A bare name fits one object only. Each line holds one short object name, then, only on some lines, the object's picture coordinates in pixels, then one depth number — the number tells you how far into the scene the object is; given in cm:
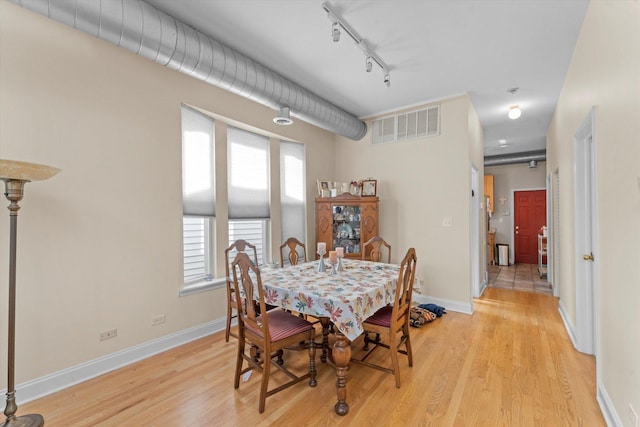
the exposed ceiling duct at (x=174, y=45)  186
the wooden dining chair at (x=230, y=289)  302
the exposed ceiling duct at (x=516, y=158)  677
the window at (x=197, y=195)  322
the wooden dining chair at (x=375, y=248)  365
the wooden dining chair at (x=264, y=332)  202
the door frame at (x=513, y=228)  801
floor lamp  176
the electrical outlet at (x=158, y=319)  286
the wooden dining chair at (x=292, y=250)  370
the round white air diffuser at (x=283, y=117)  320
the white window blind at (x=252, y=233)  383
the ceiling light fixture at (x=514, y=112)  431
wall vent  428
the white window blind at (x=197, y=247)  333
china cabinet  453
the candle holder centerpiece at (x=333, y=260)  283
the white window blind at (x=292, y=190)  443
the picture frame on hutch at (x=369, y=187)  462
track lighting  231
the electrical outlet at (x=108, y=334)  251
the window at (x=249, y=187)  375
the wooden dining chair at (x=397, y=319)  228
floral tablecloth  200
